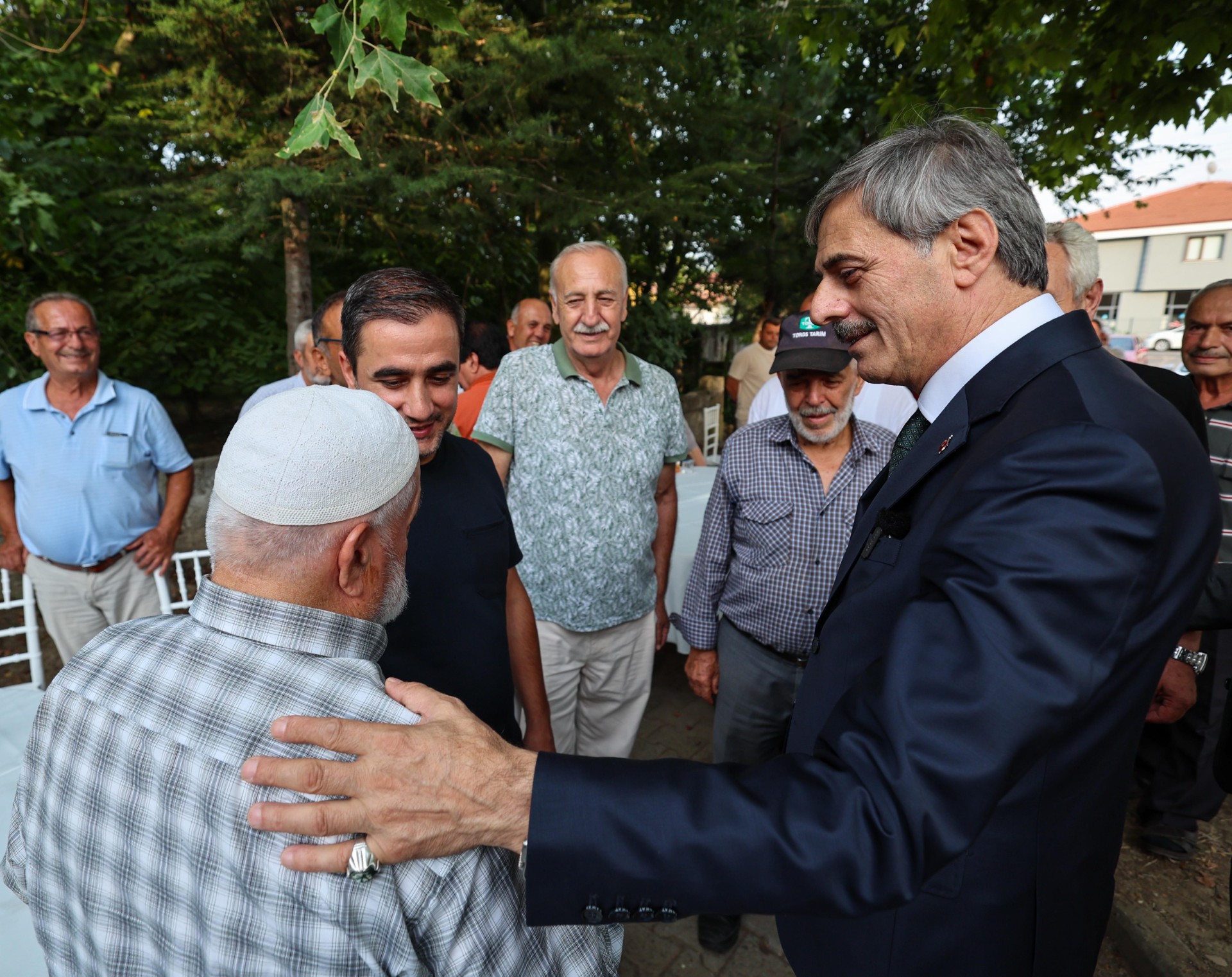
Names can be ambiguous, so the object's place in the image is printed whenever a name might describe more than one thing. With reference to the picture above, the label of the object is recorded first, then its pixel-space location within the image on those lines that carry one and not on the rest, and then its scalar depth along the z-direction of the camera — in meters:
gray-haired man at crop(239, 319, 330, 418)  3.88
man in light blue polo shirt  3.51
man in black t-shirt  1.80
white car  29.36
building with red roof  34.47
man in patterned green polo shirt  2.87
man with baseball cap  2.56
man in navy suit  0.87
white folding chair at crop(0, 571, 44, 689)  3.06
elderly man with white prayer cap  0.95
